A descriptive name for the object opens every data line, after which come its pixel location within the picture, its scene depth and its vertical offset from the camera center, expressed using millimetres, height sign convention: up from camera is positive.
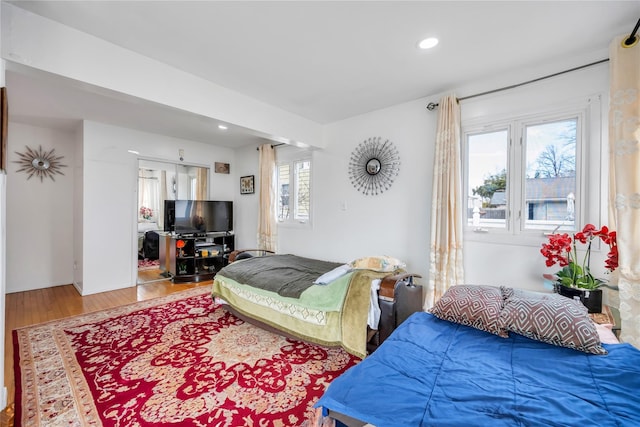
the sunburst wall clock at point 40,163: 4105 +748
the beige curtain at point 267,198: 4719 +264
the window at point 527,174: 2330 +398
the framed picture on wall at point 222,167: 5468 +933
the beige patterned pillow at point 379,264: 2787 -535
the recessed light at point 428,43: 2096 +1377
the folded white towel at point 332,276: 2438 -581
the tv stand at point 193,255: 4645 -775
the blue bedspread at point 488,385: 939 -702
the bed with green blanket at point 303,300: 2184 -812
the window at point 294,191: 4473 +383
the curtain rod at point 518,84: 2222 +1252
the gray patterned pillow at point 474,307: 1558 -570
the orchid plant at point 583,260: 1948 -321
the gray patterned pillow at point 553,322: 1337 -569
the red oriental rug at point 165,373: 1639 -1229
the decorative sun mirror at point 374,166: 3426 +651
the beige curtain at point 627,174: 1856 +308
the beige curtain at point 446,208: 2754 +74
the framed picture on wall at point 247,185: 5363 +572
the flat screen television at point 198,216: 4750 -70
